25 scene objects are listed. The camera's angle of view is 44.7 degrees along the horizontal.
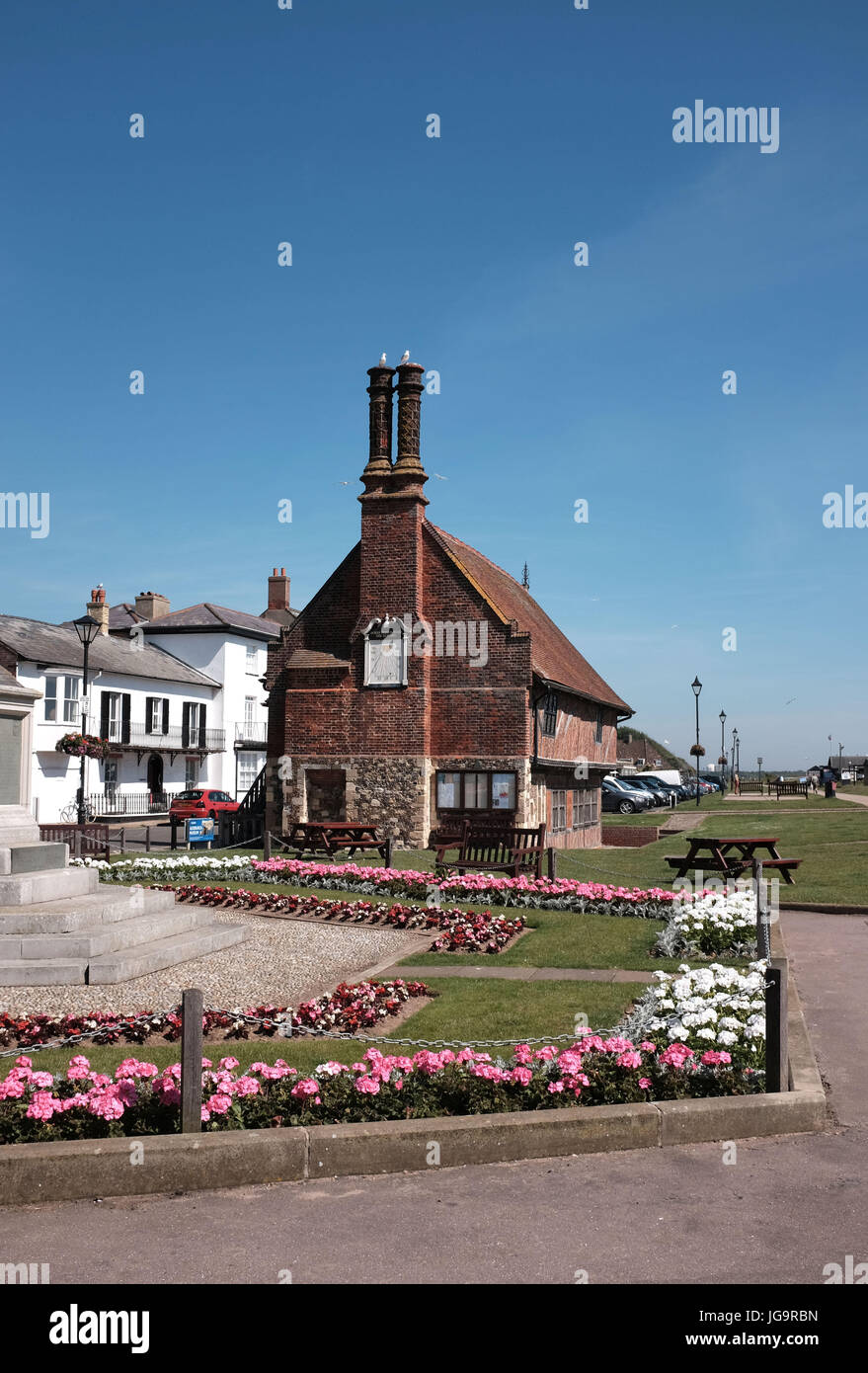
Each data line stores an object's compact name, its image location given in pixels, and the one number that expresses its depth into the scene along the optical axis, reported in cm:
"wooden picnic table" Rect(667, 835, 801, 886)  1827
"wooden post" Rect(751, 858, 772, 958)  1085
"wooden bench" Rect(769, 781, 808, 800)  6844
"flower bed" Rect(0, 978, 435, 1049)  857
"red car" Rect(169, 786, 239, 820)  3762
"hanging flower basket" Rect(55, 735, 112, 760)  3234
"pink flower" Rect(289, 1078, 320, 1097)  647
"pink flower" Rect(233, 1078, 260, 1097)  649
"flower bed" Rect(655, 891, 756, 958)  1213
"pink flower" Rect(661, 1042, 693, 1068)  702
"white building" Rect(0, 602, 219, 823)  4200
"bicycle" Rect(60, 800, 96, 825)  4256
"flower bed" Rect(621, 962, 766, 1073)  764
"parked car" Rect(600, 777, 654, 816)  5322
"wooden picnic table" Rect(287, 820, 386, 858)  2277
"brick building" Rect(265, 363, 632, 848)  2752
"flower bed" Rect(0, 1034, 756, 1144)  629
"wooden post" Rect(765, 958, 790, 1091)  696
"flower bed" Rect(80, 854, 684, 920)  1588
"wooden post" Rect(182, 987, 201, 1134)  617
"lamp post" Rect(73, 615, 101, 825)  2961
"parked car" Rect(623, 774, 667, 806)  5885
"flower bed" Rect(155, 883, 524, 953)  1329
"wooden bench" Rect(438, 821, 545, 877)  1955
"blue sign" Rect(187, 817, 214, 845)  2742
